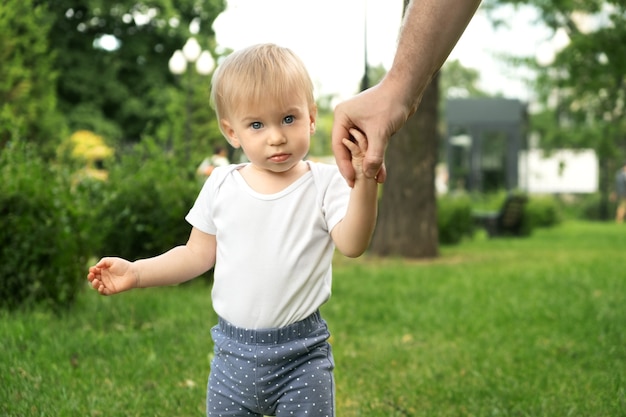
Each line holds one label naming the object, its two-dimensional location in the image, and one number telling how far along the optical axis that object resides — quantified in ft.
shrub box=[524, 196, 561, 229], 76.51
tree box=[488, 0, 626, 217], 42.29
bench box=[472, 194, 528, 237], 65.62
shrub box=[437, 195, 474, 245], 54.70
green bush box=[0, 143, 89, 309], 19.17
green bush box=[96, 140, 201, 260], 27.61
